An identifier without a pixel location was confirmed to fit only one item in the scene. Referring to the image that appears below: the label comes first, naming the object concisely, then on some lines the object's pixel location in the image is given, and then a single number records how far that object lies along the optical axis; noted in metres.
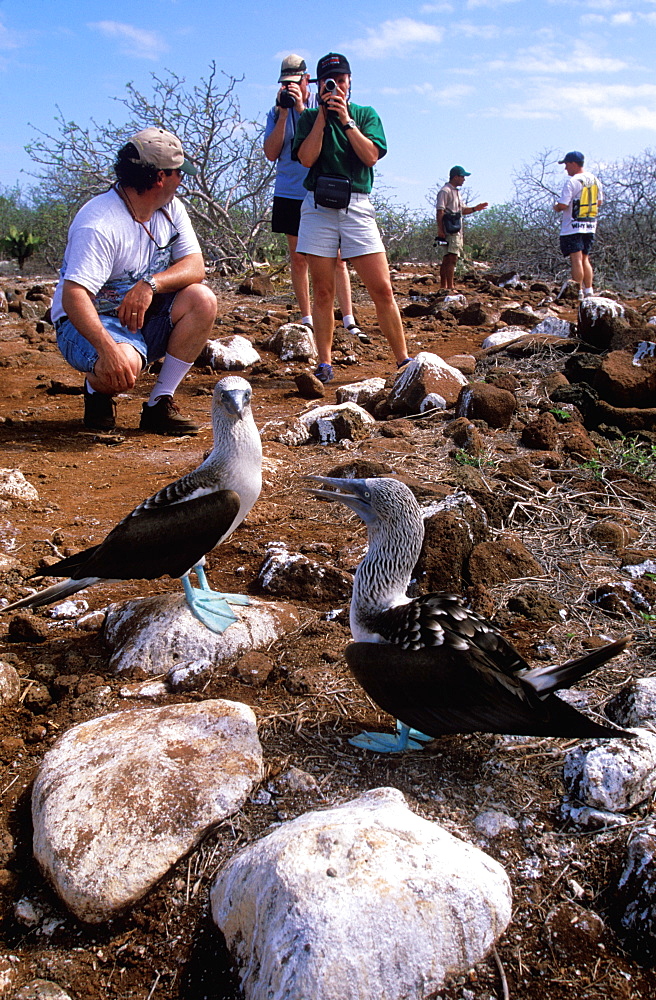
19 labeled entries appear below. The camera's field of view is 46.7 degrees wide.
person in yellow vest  8.14
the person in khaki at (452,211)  10.00
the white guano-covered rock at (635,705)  2.03
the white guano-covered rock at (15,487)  3.54
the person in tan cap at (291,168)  5.41
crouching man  3.77
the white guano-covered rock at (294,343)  6.77
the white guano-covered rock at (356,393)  5.22
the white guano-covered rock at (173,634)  2.43
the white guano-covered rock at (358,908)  1.38
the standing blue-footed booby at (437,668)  1.83
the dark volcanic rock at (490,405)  4.41
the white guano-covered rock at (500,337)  6.81
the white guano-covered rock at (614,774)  1.78
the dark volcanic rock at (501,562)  2.87
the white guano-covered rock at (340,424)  4.40
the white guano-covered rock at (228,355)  6.45
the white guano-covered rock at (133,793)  1.67
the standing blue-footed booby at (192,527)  2.50
